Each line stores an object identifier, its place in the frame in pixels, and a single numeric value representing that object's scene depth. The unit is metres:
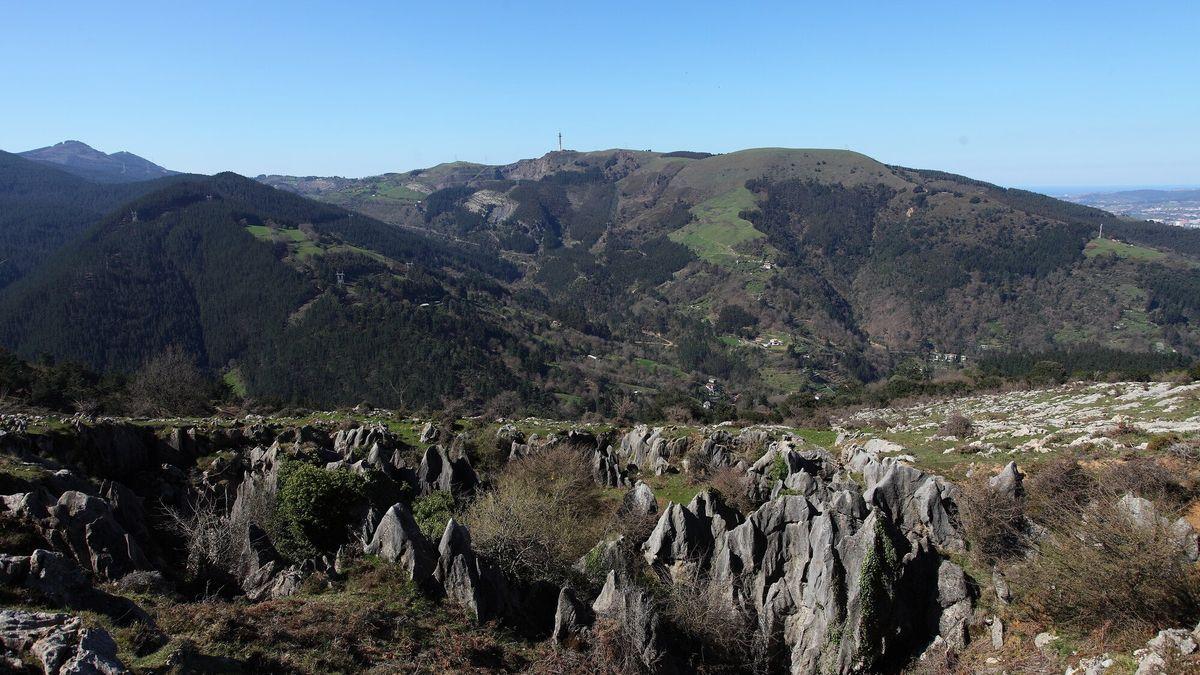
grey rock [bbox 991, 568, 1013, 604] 17.64
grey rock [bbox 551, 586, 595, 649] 16.44
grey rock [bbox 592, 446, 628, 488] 31.62
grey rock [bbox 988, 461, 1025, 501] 20.42
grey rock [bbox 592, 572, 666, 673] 15.85
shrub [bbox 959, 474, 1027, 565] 19.16
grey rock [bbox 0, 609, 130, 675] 9.75
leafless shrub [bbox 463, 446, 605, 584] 19.25
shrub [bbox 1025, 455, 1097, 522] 18.97
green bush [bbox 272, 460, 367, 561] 21.25
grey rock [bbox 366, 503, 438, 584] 17.66
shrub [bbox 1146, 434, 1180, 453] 23.02
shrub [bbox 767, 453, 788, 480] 27.48
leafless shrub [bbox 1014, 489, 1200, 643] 13.84
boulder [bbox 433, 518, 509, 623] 16.89
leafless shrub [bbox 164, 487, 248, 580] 18.06
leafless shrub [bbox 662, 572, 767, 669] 17.42
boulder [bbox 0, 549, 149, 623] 12.67
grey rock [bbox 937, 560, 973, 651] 17.64
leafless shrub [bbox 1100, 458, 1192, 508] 18.77
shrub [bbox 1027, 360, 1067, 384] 53.81
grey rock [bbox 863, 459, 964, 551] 20.91
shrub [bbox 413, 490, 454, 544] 22.42
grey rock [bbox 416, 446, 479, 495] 28.41
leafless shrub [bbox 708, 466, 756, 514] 25.62
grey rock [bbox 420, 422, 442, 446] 36.69
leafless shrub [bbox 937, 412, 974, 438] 33.22
